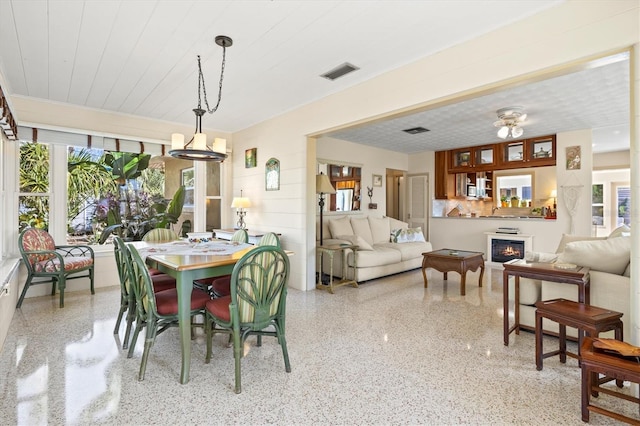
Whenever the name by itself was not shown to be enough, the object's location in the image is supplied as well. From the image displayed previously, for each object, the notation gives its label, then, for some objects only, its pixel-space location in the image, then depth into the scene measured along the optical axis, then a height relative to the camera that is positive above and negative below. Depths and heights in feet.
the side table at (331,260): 15.85 -2.58
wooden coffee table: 15.11 -2.53
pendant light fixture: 9.58 +2.03
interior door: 25.80 +0.60
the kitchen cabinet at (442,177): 24.61 +2.48
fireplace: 20.35 -2.38
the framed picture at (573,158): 18.71 +2.95
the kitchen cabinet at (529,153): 19.90 +3.59
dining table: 7.58 -1.34
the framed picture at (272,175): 16.90 +1.89
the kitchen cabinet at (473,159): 22.57 +3.63
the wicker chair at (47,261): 12.83 -2.06
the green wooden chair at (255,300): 7.32 -2.10
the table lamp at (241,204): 17.97 +0.37
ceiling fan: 14.78 +4.12
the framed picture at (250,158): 18.39 +3.02
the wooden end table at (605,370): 5.58 -2.84
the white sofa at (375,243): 17.16 -2.08
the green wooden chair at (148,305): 7.64 -2.33
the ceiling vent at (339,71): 11.23 +4.94
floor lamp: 17.60 +1.36
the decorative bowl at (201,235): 15.64 -1.18
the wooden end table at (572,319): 7.14 -2.51
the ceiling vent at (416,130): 18.53 +4.61
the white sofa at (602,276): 8.68 -1.85
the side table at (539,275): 8.39 -1.80
